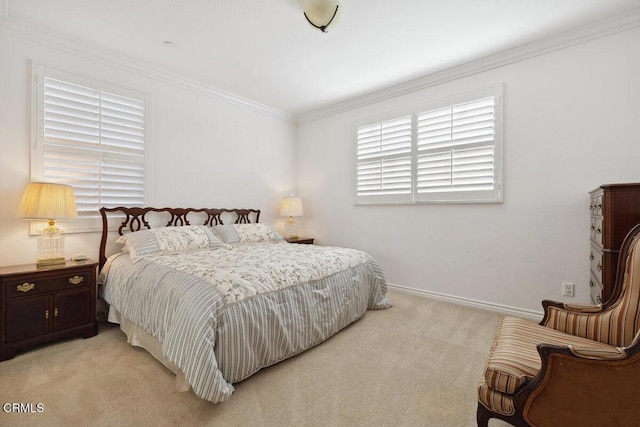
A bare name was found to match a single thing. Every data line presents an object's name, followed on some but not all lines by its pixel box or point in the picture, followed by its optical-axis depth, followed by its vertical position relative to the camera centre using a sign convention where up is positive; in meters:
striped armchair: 1.02 -0.63
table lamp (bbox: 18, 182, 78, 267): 2.33 +0.00
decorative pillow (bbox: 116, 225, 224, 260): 2.70 -0.30
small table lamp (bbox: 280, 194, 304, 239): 4.47 +0.05
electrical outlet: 2.68 -0.69
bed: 1.66 -0.59
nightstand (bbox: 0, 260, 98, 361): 2.14 -0.75
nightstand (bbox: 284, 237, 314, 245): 4.40 -0.43
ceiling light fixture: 2.15 +1.51
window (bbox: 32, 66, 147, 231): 2.67 +0.69
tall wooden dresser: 1.70 -0.04
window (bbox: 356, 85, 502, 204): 3.12 +0.72
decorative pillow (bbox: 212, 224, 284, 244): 3.52 -0.28
